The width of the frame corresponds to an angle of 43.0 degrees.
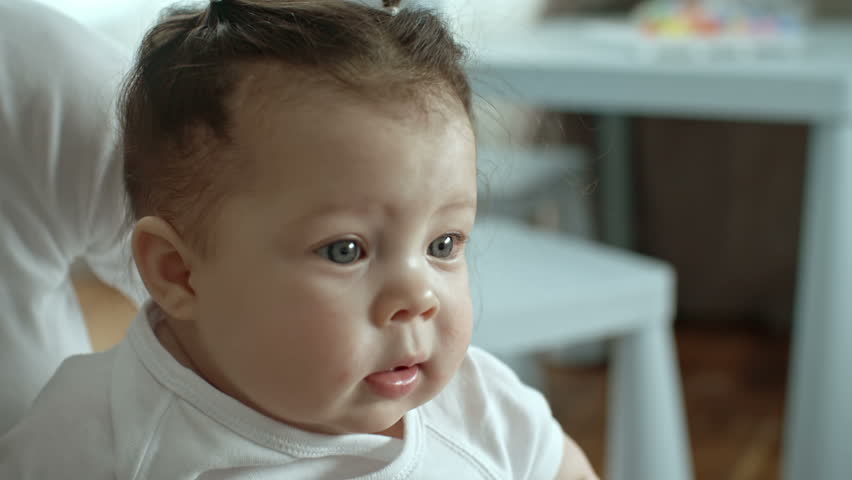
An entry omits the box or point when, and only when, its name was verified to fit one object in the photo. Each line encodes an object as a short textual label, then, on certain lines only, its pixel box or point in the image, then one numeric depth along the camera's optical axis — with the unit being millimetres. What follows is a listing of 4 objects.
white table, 1303
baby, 500
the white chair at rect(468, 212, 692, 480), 1128
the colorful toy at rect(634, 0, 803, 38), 1701
